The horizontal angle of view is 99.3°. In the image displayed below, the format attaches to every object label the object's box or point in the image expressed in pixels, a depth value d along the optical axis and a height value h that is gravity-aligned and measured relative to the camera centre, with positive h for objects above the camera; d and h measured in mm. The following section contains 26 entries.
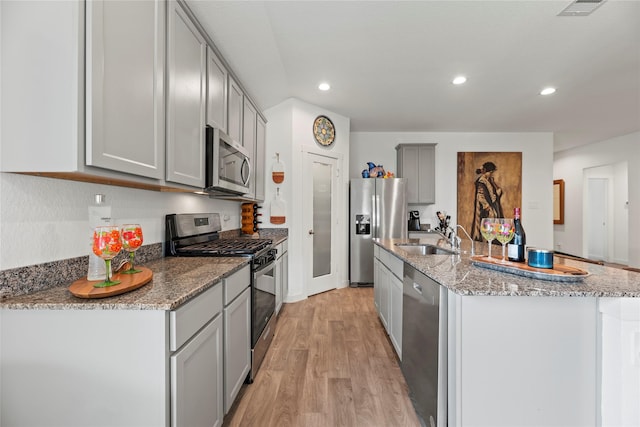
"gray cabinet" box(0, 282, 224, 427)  881 -510
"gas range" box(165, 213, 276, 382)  1804 -279
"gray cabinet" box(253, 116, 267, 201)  3126 +644
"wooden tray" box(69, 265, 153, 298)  910 -276
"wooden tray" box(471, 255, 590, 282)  1142 -258
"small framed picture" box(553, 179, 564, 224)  6863 +324
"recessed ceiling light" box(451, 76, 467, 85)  3098 +1540
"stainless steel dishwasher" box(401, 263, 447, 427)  1189 -675
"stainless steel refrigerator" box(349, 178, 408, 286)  4352 -9
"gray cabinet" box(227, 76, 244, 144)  2260 +890
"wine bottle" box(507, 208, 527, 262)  1421 -163
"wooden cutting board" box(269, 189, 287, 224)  3559 +38
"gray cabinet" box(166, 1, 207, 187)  1413 +643
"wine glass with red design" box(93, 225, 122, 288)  981 -123
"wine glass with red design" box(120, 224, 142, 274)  1150 -115
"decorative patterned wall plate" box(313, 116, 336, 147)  3891 +1198
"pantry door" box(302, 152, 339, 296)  3709 -137
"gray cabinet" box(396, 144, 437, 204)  4891 +771
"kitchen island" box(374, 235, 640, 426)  1041 -554
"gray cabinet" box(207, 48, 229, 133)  1868 +875
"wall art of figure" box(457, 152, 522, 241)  5078 +509
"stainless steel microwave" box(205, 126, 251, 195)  1831 +354
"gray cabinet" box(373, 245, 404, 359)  1972 -678
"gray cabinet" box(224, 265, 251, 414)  1396 -681
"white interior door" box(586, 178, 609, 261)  6281 -98
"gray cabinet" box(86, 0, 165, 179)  939 +497
